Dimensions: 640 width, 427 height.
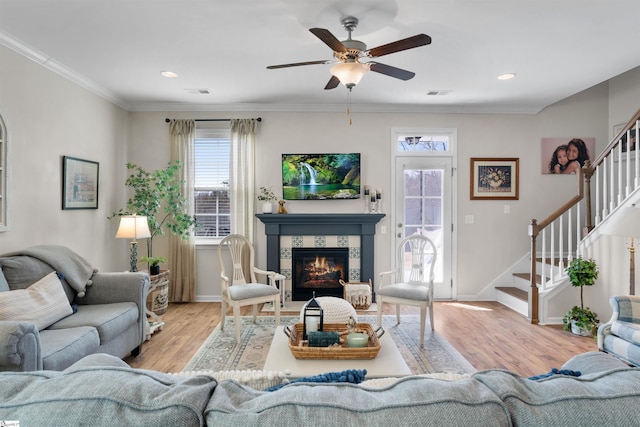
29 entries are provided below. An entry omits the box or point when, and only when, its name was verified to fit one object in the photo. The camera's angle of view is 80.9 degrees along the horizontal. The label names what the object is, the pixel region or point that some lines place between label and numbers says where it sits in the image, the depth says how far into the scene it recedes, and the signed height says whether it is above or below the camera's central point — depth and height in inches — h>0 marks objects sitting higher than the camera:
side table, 156.8 -38.3
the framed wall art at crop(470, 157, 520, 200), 204.8 +20.0
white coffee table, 85.2 -35.4
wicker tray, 91.2 -33.2
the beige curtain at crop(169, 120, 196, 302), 197.5 -15.5
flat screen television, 201.0 +21.2
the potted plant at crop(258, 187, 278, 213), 197.5 +9.2
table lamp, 150.4 -6.0
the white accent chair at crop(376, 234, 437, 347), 144.3 -29.2
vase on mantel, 197.2 +4.3
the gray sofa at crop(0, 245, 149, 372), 78.8 -27.4
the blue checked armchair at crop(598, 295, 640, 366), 101.2 -32.0
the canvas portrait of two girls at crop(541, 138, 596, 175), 205.0 +32.9
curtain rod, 201.2 +50.8
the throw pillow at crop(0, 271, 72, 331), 93.0 -23.7
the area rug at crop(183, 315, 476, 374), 121.7 -48.4
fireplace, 198.2 -12.1
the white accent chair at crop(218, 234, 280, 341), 144.3 -29.9
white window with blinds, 202.2 +19.3
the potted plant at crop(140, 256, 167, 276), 164.1 -22.0
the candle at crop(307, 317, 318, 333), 102.2 -29.6
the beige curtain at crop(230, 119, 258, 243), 198.8 +22.3
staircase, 148.0 -7.2
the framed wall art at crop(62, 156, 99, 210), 147.9 +13.0
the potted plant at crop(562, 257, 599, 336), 150.0 -27.0
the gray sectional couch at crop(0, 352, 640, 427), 29.5 -15.5
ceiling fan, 90.4 +42.3
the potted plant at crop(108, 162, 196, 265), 174.6 +6.5
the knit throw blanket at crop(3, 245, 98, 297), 116.6 -15.9
